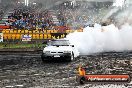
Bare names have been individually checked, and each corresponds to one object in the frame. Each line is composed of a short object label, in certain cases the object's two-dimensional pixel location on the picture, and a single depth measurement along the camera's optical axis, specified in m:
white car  22.78
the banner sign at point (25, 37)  32.28
